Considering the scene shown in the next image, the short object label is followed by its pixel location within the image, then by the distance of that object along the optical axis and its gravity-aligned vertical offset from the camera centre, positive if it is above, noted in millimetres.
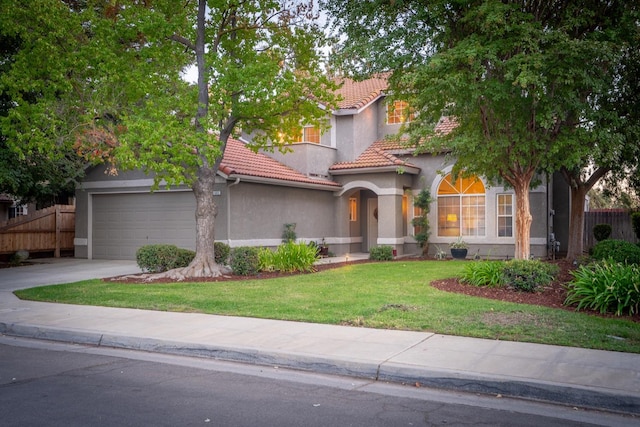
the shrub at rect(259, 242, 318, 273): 17125 -1033
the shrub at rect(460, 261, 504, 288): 12883 -1138
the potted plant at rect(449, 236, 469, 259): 21875 -948
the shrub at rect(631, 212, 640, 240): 24609 +96
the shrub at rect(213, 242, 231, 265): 17641 -881
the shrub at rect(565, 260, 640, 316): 9734 -1167
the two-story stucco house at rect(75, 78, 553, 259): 21188 +885
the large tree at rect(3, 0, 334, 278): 14695 +3861
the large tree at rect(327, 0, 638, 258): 11742 +3325
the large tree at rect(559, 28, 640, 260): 12648 +1932
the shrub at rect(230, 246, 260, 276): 16484 -1051
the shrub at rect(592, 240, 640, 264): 14617 -709
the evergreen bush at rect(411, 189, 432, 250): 23000 +193
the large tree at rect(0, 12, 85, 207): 17781 +1915
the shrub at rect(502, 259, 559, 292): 12188 -1082
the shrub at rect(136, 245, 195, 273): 16891 -986
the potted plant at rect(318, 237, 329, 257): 23344 -1044
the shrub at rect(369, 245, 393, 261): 21359 -1073
